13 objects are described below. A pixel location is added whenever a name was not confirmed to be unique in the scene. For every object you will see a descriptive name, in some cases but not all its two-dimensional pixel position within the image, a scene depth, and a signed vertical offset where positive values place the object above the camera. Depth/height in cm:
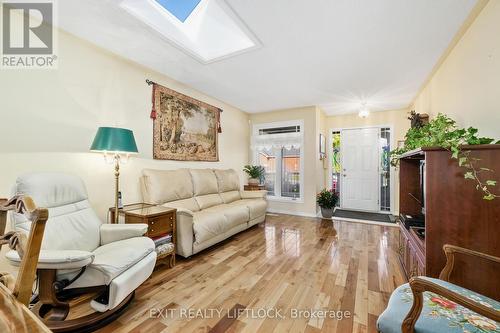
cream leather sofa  251 -60
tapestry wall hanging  306 +68
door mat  441 -112
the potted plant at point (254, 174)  478 -17
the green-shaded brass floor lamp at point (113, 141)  203 +26
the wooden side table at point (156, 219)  215 -57
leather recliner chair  133 -66
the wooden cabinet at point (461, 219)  123 -33
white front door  499 -3
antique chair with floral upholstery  85 -72
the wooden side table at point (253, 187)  459 -47
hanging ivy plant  123 +11
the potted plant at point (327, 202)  440 -76
